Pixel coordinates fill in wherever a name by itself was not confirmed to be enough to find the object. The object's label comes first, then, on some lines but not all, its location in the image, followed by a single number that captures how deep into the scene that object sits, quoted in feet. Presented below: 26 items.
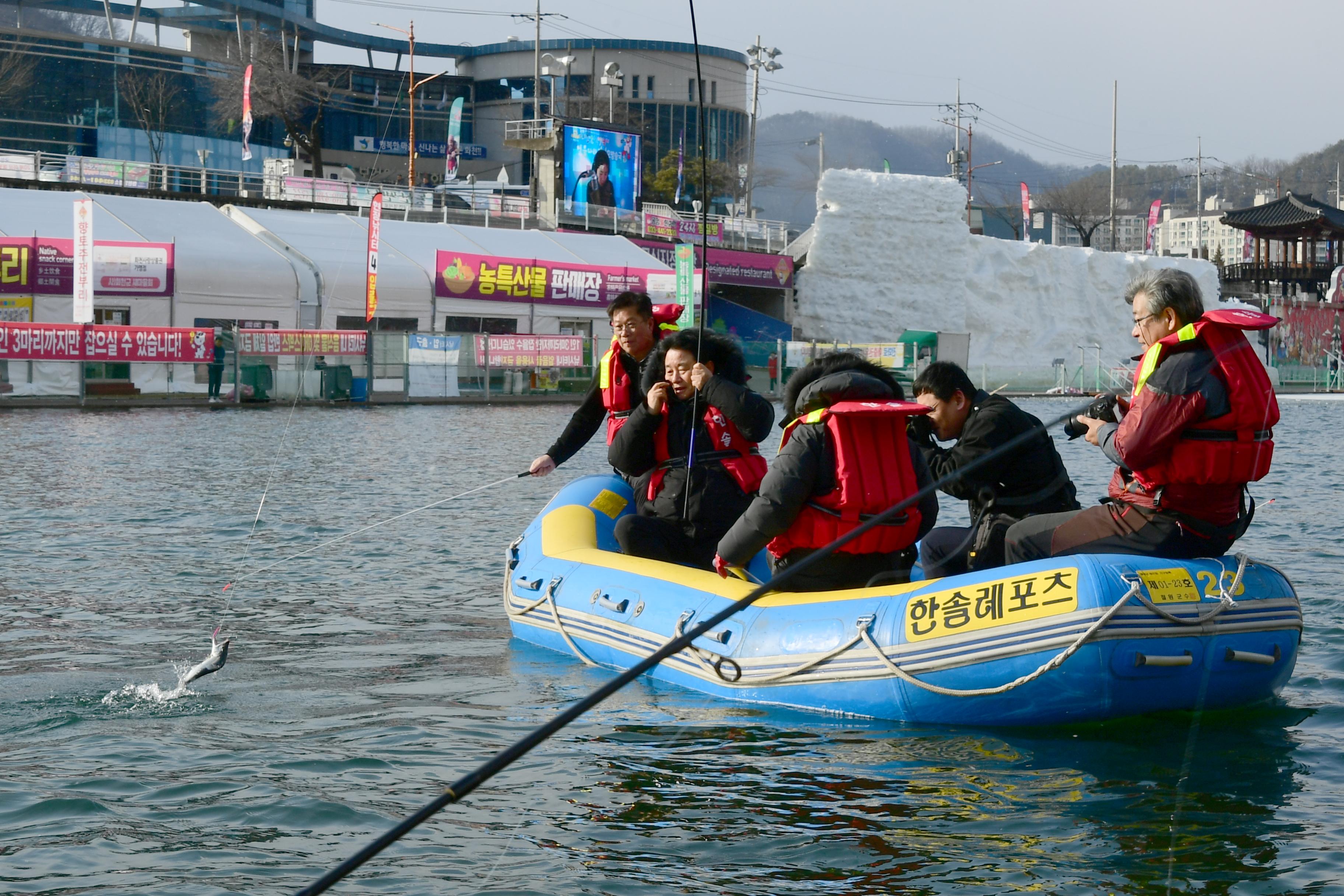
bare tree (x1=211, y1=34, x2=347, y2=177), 178.70
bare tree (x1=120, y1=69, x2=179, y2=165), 184.65
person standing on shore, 85.40
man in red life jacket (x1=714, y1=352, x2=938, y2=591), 17.92
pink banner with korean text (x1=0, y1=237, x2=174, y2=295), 89.51
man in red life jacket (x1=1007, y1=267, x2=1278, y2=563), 16.35
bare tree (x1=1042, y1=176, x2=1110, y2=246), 241.76
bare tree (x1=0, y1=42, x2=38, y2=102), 169.78
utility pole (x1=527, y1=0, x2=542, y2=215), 145.48
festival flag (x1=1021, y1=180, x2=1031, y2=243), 189.67
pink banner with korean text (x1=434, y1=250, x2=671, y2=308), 114.42
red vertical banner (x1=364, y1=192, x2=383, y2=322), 94.73
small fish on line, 19.34
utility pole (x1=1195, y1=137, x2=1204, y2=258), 286.36
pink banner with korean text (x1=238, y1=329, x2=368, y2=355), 87.04
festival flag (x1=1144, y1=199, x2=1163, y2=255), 190.80
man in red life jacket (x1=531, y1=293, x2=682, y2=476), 24.02
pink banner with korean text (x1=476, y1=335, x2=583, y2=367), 99.30
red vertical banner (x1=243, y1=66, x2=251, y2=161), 142.51
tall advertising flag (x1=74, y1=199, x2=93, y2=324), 85.35
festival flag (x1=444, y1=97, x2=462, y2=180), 156.87
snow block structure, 156.25
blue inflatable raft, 16.51
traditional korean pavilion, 190.08
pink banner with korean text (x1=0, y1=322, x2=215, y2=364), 78.64
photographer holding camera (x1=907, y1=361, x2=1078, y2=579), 19.36
